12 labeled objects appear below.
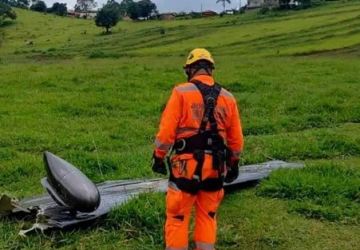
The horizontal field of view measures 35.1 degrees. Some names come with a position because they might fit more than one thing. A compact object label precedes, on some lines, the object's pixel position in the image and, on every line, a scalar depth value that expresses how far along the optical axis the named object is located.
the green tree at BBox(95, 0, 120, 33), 78.56
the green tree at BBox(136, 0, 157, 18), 99.64
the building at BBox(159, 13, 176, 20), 98.35
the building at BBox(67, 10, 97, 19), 115.06
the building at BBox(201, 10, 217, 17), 96.75
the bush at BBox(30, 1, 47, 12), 116.81
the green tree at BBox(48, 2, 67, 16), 114.81
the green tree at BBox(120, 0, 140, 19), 98.69
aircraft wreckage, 6.23
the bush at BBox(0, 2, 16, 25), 82.44
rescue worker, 5.09
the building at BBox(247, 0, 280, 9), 87.39
